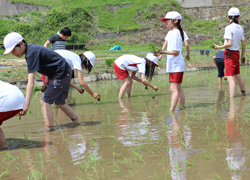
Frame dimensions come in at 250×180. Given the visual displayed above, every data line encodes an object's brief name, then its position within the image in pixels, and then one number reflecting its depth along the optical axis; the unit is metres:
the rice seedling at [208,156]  3.17
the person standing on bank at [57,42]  6.77
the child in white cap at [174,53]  5.68
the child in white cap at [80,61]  5.53
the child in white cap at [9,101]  3.65
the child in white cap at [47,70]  4.12
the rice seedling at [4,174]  2.99
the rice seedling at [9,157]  3.55
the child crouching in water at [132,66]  7.73
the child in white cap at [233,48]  6.68
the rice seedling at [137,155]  3.24
